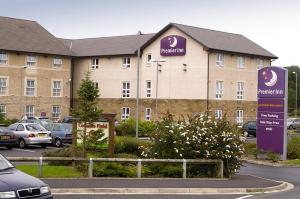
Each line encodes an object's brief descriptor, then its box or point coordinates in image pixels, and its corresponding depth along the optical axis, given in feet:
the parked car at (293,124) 211.43
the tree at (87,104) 67.51
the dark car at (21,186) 33.47
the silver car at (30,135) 113.70
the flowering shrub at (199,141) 65.92
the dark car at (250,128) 176.46
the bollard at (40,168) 57.11
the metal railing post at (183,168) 62.90
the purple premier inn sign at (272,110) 92.27
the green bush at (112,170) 60.59
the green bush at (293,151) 98.37
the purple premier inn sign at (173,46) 200.06
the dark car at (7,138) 107.09
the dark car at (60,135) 119.96
